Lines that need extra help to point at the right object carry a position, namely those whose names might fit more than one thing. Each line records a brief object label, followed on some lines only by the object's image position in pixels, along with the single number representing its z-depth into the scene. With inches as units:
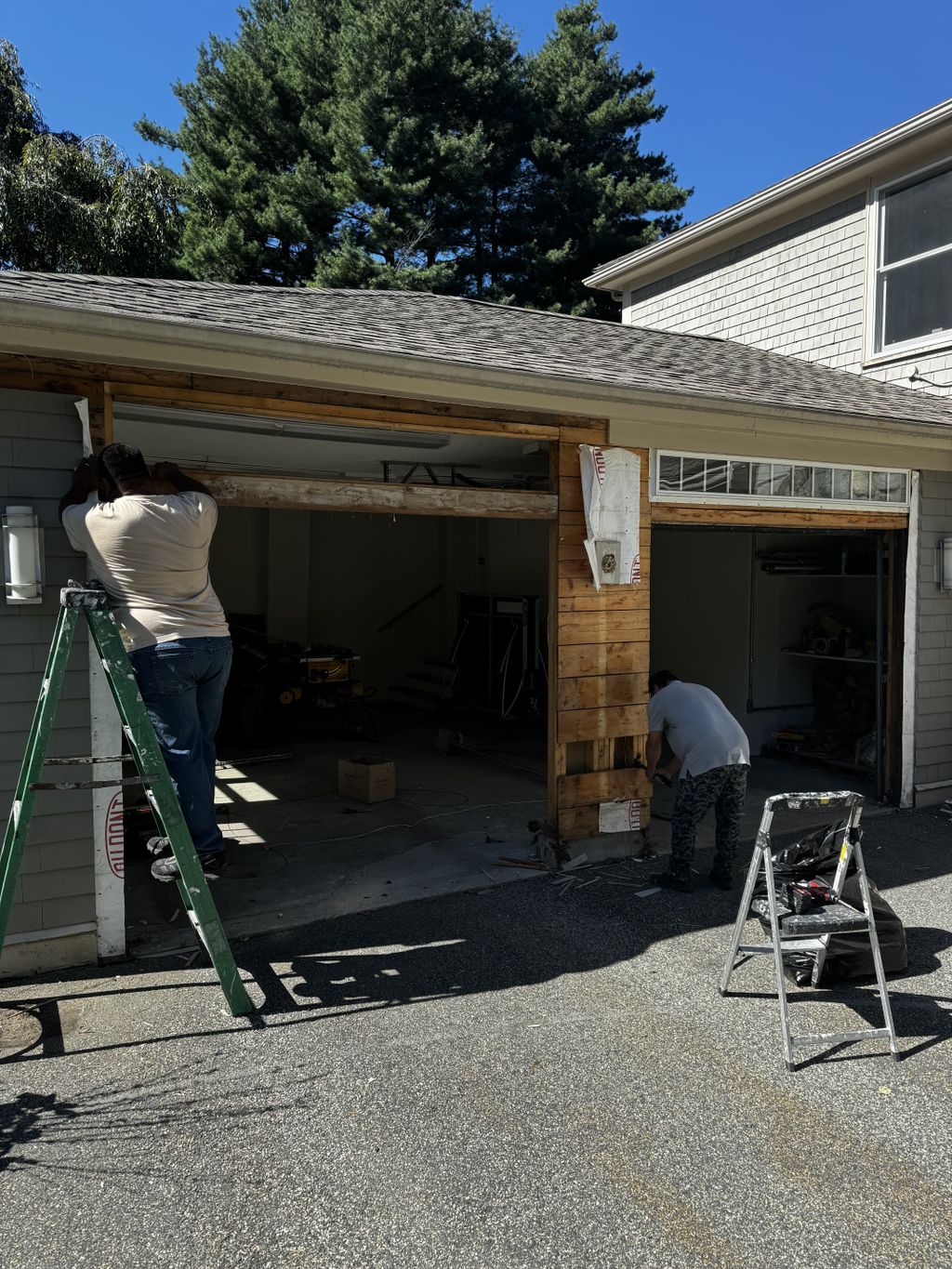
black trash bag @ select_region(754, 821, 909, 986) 167.3
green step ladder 148.0
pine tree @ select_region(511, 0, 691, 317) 893.2
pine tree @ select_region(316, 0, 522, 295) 825.5
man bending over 214.4
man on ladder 168.9
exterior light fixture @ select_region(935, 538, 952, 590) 301.1
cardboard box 301.1
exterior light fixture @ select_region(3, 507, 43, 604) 163.9
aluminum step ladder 146.3
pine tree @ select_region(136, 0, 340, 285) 819.4
